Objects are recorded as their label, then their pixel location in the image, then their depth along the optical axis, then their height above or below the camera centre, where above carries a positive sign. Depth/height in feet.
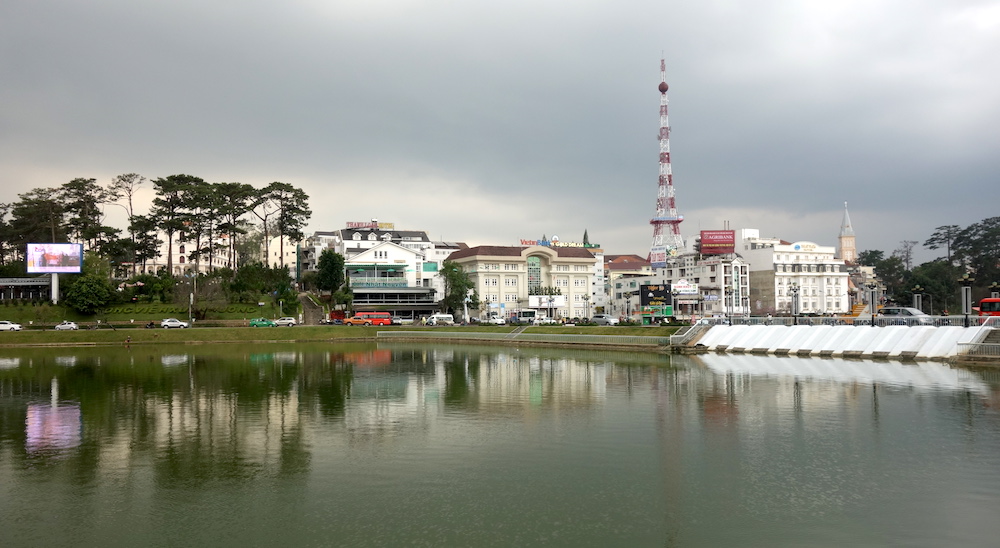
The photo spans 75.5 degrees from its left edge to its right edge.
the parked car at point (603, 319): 244.22 -10.15
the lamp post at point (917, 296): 178.50 -1.91
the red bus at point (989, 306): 168.86 -4.77
